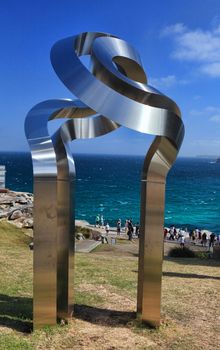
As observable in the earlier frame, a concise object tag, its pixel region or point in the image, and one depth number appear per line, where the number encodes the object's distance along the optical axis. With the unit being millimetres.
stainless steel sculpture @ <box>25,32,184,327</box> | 8344
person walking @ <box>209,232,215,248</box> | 33219
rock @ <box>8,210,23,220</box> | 35656
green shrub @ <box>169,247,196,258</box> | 23953
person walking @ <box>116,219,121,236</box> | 40769
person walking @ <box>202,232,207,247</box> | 35812
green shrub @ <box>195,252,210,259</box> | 23852
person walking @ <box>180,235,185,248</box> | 32919
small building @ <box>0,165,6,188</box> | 59556
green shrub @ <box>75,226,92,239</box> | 32122
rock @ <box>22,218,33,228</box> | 31688
